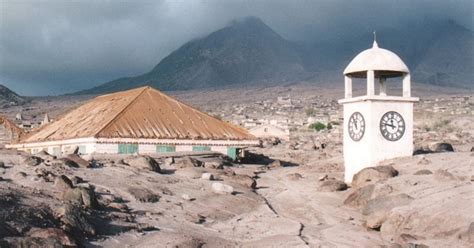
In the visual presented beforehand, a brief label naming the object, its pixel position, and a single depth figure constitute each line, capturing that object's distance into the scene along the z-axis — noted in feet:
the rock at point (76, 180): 57.08
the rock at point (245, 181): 77.15
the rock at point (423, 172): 71.61
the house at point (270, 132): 211.98
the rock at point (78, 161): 68.45
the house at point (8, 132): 141.38
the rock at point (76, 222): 41.55
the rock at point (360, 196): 68.69
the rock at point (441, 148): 107.34
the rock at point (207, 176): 73.56
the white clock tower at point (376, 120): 80.94
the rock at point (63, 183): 52.36
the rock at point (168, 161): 83.84
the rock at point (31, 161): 63.01
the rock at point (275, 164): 116.92
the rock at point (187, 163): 82.23
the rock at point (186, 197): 60.40
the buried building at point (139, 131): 102.58
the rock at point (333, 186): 78.87
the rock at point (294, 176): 91.50
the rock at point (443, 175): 67.67
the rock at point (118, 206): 51.00
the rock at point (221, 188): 66.08
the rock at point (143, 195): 56.70
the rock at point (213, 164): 88.12
